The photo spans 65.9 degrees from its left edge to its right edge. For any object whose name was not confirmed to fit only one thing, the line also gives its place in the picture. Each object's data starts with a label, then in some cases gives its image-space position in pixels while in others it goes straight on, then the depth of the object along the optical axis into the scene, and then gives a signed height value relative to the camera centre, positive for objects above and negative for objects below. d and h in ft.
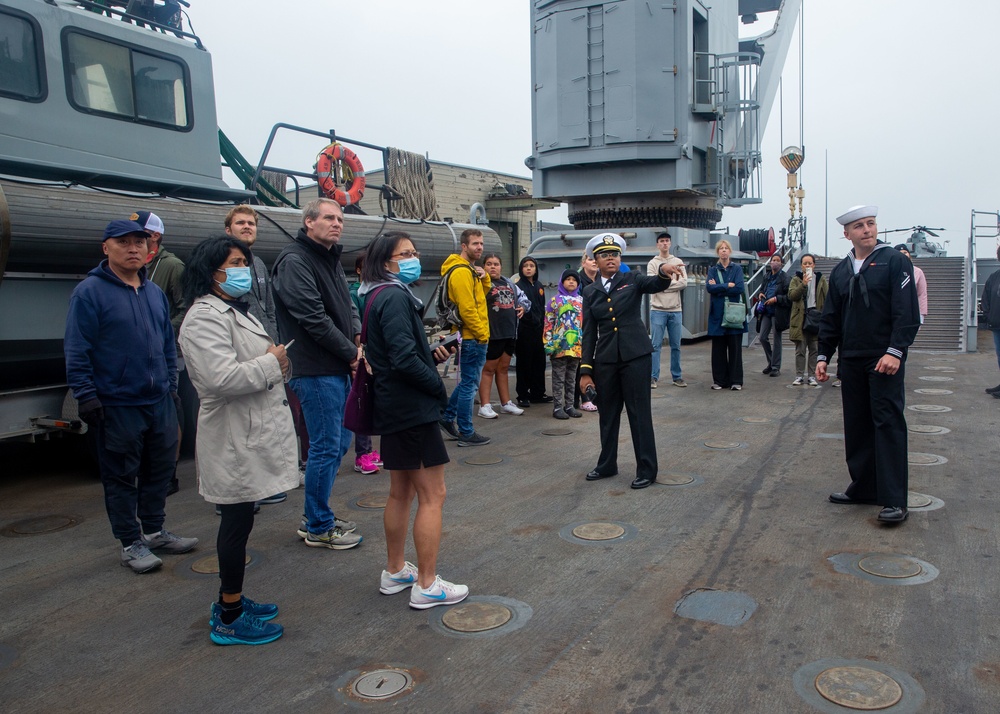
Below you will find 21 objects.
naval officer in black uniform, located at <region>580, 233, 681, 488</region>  18.53 -2.18
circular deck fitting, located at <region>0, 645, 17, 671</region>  10.54 -5.19
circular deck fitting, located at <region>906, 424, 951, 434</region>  23.41 -5.27
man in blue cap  13.53 -1.70
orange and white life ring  30.22 +3.85
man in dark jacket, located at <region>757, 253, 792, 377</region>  34.30 -2.21
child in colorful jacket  26.53 -2.52
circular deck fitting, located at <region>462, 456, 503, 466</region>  20.90 -5.25
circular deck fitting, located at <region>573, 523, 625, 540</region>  14.92 -5.21
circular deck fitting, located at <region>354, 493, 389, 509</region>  17.35 -5.23
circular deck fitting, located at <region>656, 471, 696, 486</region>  18.51 -5.24
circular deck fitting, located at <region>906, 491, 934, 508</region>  16.24 -5.18
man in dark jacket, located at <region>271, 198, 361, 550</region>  14.14 -1.44
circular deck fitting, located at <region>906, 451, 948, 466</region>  19.69 -5.23
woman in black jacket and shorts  11.63 -2.08
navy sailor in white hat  15.24 -1.91
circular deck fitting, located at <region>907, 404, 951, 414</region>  26.66 -5.31
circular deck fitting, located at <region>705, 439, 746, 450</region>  22.13 -5.26
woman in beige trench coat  10.63 -2.01
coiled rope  34.83 +3.94
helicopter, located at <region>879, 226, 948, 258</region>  68.69 +1.03
